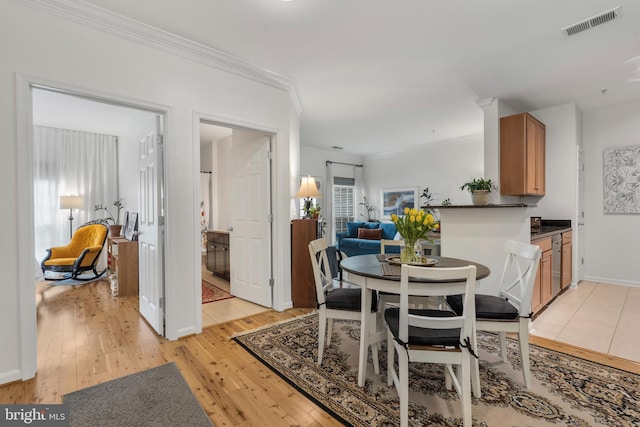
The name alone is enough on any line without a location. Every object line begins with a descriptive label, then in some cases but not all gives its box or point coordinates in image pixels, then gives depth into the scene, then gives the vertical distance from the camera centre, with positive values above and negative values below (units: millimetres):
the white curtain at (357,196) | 8258 +396
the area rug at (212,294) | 3947 -1190
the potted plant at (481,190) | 3926 +271
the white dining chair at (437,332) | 1502 -694
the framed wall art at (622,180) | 4260 +424
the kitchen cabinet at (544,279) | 3141 -816
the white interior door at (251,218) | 3535 -94
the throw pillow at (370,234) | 6512 -542
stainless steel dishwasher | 3697 -691
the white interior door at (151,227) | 2781 -165
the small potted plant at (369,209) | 8107 +24
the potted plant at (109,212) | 5748 +11
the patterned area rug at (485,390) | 1655 -1186
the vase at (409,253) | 2172 -328
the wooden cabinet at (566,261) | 3955 -745
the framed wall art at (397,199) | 7305 +274
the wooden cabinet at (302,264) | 3564 -663
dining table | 1819 -433
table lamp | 3896 +274
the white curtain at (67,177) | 5215 +666
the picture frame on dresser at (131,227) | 4496 -256
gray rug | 1669 -1199
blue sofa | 5715 -652
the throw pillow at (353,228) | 6984 -436
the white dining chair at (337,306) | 2131 -718
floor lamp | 5117 +174
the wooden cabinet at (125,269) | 4164 -834
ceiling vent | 2350 +1576
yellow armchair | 4629 -681
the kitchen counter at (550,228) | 3257 -276
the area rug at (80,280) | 4812 -1169
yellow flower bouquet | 2111 -137
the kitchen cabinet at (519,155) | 3961 +761
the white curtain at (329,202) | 7531 +198
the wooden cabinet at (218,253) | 4860 -747
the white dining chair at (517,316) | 1901 -703
